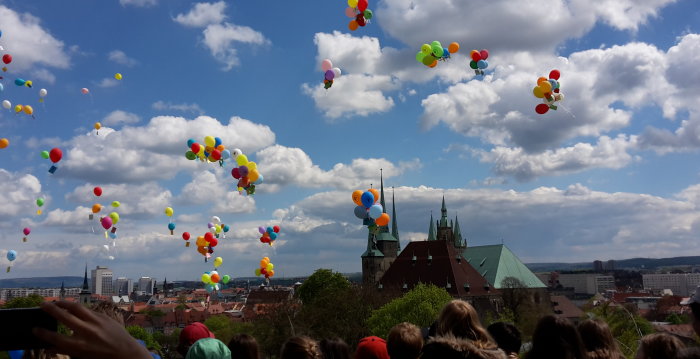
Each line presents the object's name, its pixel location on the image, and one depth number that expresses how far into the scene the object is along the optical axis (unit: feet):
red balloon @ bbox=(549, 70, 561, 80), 53.21
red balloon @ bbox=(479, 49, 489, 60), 56.03
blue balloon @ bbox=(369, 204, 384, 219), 62.54
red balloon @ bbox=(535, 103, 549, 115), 53.59
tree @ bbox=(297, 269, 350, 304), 214.07
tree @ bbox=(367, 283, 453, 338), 144.66
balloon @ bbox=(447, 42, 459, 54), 54.85
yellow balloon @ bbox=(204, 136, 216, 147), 70.69
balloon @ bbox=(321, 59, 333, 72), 64.08
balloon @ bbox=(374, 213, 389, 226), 63.57
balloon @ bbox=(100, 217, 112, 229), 79.77
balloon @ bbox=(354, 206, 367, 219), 62.08
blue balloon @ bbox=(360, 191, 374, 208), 61.52
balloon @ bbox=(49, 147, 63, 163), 70.33
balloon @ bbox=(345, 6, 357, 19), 56.03
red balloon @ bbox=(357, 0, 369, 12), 55.31
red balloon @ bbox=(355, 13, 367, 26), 56.21
